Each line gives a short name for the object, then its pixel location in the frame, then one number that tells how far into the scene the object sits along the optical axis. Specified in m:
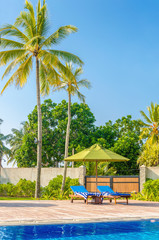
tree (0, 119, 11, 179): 48.00
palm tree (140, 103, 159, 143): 32.22
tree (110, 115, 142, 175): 33.84
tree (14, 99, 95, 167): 37.00
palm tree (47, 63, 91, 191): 19.71
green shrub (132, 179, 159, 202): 16.88
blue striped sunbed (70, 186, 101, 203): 13.88
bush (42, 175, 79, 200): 17.69
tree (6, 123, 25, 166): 46.50
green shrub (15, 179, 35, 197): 19.31
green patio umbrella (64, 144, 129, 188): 14.56
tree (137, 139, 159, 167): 27.72
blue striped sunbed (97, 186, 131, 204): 13.81
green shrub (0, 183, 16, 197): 19.79
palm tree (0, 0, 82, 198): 17.38
